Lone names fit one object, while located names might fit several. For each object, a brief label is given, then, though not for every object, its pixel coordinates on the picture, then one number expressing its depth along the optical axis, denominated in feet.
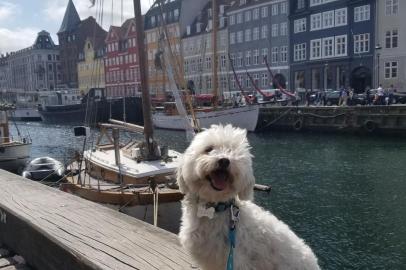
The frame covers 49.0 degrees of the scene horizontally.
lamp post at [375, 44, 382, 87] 163.02
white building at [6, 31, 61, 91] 425.69
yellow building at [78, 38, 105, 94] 335.47
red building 291.17
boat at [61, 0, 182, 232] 37.14
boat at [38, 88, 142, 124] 191.31
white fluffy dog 8.93
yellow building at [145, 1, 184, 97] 247.74
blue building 168.66
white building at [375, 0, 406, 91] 159.02
